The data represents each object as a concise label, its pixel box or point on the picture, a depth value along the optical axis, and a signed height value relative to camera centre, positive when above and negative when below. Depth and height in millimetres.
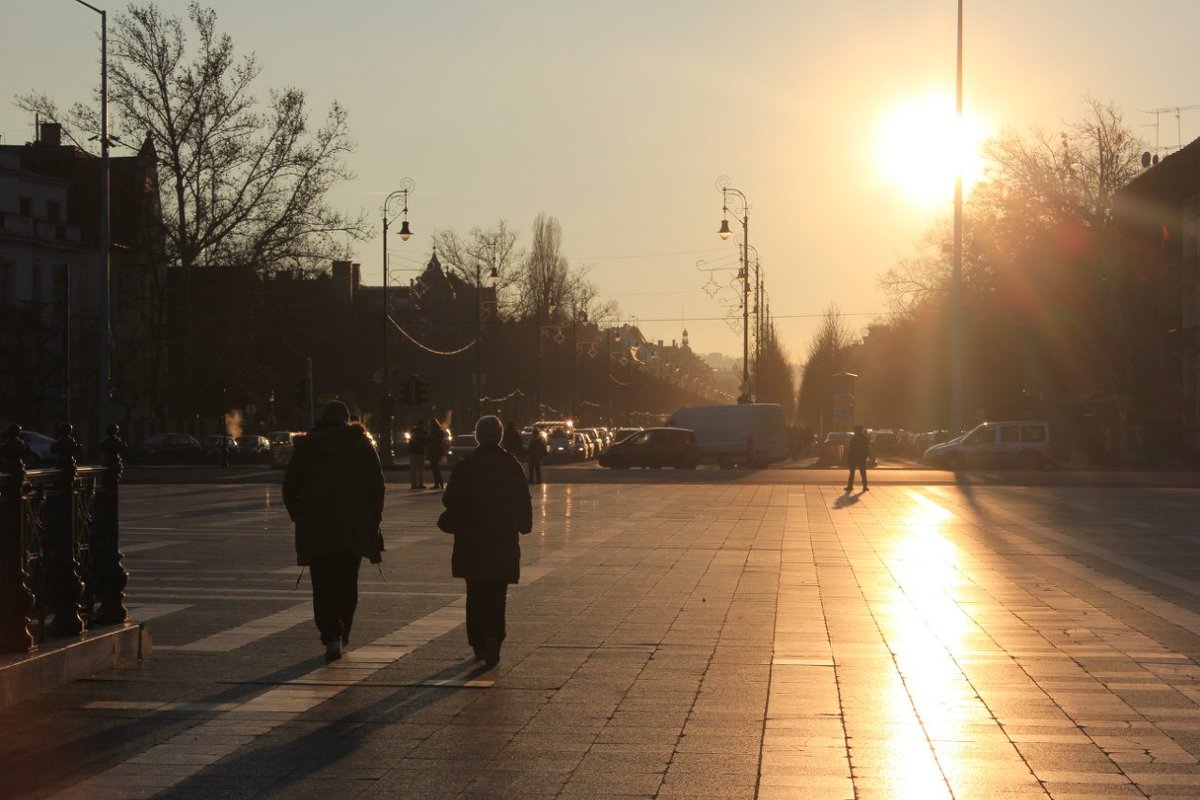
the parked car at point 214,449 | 63297 -427
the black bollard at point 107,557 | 10280 -751
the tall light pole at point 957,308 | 48594 +4136
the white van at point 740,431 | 59406 +295
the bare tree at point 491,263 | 82125 +9022
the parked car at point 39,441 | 52800 -60
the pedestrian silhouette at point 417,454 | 37312 -350
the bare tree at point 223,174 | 55281 +9245
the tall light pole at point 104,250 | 42438 +5197
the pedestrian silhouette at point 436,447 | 37250 -187
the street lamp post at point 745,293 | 59006 +5738
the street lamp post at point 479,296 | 64688 +6425
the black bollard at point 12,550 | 8914 -617
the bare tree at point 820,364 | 112188 +5393
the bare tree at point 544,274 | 88250 +9115
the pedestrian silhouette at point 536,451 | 42438 -318
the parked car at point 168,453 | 63156 -544
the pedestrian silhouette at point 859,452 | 39125 -319
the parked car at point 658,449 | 57062 -360
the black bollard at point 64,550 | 9625 -666
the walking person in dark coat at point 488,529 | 10344 -591
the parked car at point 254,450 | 70438 -489
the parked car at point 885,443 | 94475 -240
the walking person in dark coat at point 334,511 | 10398 -471
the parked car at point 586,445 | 72000 -300
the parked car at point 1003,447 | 55062 -282
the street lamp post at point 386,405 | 49094 +1032
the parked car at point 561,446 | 68312 -301
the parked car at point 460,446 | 57275 -256
